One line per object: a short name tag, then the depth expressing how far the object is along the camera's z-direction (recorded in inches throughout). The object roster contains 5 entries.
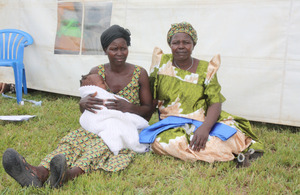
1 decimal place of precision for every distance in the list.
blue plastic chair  178.4
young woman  75.5
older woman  99.7
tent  136.4
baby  98.7
